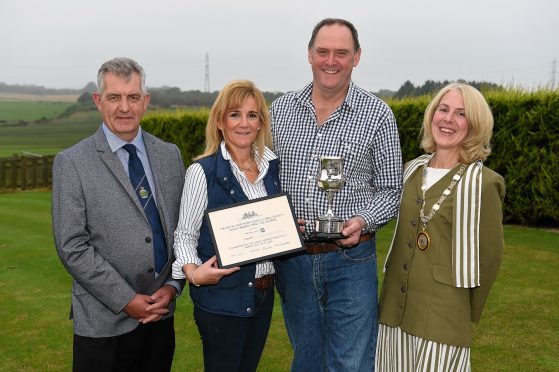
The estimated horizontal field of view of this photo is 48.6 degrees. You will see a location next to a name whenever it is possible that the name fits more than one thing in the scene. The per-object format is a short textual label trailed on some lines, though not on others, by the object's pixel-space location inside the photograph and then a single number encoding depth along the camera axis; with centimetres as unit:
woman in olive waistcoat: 343
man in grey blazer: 323
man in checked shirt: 378
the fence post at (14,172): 2714
